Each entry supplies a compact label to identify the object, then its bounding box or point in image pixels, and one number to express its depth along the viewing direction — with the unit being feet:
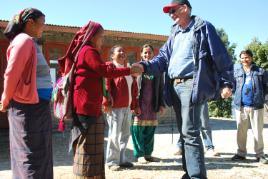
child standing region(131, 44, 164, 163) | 14.36
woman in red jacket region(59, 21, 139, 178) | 8.63
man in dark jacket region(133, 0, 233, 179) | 8.63
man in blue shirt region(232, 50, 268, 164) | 14.61
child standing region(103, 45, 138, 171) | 12.85
